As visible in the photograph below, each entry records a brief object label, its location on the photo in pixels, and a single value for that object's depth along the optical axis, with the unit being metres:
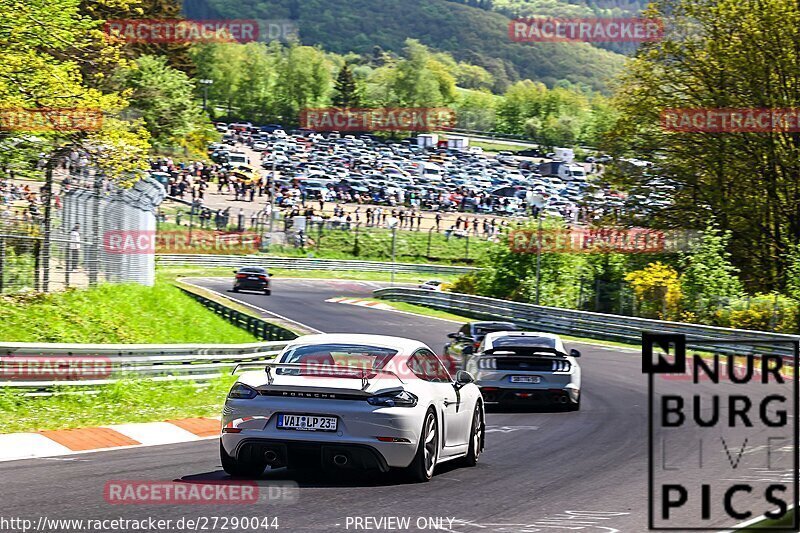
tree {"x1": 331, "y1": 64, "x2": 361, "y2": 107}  162.00
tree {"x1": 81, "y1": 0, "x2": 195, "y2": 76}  83.38
